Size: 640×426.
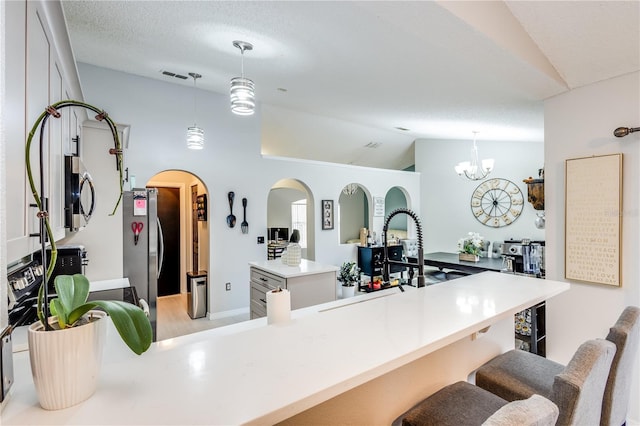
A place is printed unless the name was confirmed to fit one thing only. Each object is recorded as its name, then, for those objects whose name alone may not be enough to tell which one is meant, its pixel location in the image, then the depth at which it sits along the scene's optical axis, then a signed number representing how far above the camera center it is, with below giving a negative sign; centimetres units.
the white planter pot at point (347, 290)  588 -145
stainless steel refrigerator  339 -35
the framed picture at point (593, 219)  220 -5
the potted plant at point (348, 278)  589 -124
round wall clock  647 +19
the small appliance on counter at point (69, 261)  226 -35
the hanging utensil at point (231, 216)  489 -8
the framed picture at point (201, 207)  492 +6
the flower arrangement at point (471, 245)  517 -55
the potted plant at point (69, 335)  64 -26
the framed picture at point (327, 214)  607 -6
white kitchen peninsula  67 -41
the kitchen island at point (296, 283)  309 -72
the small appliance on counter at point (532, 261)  352 -56
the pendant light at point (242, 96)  267 +96
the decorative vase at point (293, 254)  347 -47
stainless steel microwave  185 +11
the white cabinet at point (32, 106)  97 +40
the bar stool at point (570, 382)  97 -61
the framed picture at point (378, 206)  691 +11
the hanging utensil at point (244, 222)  502 -17
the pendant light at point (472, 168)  482 +68
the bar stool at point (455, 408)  122 -78
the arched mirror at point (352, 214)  1009 -9
